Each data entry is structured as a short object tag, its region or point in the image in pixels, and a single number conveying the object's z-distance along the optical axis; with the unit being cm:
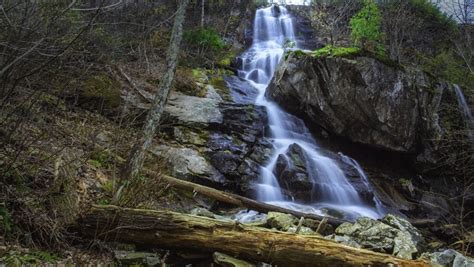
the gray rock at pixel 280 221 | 608
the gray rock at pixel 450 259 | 519
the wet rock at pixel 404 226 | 699
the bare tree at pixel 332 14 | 1628
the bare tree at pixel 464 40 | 1756
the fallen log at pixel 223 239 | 430
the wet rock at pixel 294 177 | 956
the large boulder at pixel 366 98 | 1148
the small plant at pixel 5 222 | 358
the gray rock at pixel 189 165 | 802
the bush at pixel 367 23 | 1368
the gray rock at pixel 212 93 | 1254
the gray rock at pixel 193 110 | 989
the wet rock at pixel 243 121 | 1043
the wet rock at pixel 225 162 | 889
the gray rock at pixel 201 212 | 594
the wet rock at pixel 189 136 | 921
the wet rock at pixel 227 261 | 420
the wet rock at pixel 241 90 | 1341
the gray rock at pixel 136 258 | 409
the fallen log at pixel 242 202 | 768
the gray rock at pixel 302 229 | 598
